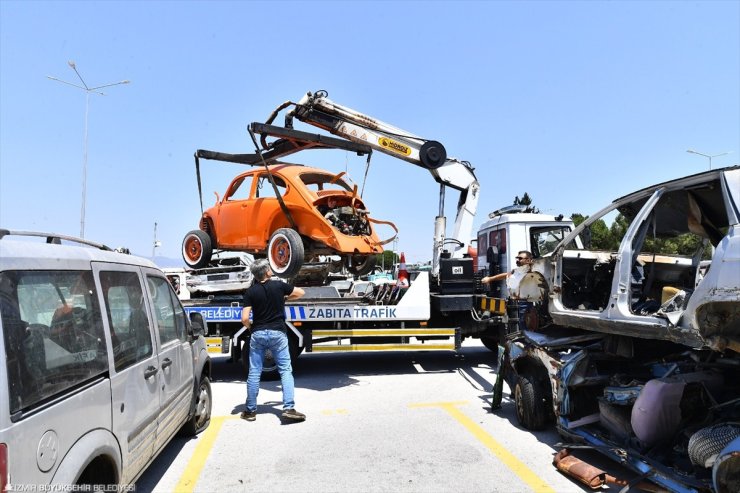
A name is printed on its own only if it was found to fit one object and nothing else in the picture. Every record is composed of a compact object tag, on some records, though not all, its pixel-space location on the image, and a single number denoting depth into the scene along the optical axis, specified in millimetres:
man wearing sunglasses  5685
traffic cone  8797
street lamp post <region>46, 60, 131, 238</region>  24375
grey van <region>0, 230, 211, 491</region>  2000
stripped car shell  3090
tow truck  7926
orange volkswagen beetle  7895
